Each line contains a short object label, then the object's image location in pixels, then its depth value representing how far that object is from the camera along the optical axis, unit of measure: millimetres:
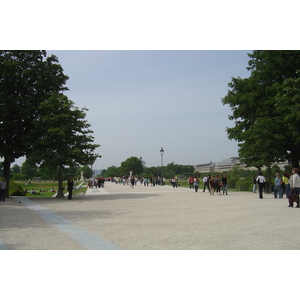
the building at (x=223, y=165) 142750
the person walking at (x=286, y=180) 20656
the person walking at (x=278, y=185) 22225
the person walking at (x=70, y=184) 24078
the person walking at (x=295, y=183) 15883
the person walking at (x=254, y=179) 30633
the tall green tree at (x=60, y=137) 24297
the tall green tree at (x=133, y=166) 148375
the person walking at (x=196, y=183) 33222
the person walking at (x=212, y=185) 27822
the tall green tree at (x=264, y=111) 27094
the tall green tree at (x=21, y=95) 25359
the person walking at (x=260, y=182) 21912
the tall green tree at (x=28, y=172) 91500
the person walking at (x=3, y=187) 22453
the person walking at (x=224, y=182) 27953
